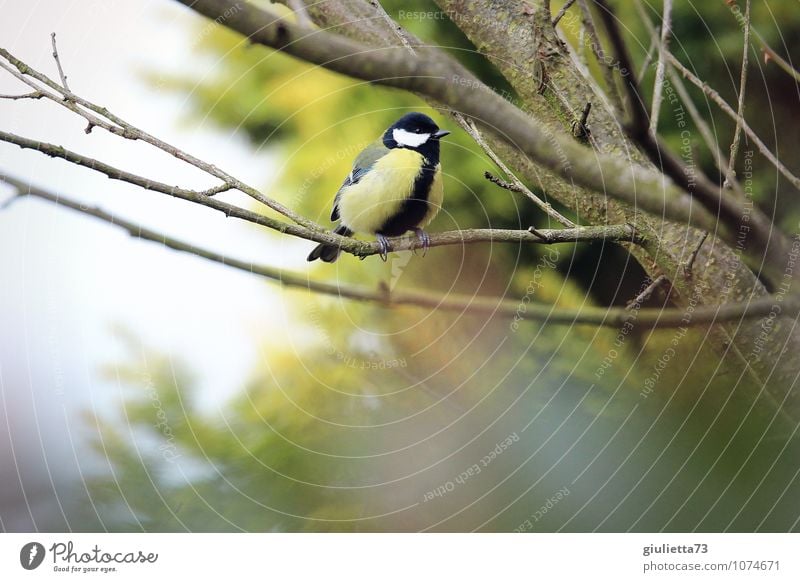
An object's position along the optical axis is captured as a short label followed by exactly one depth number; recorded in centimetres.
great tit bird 381
